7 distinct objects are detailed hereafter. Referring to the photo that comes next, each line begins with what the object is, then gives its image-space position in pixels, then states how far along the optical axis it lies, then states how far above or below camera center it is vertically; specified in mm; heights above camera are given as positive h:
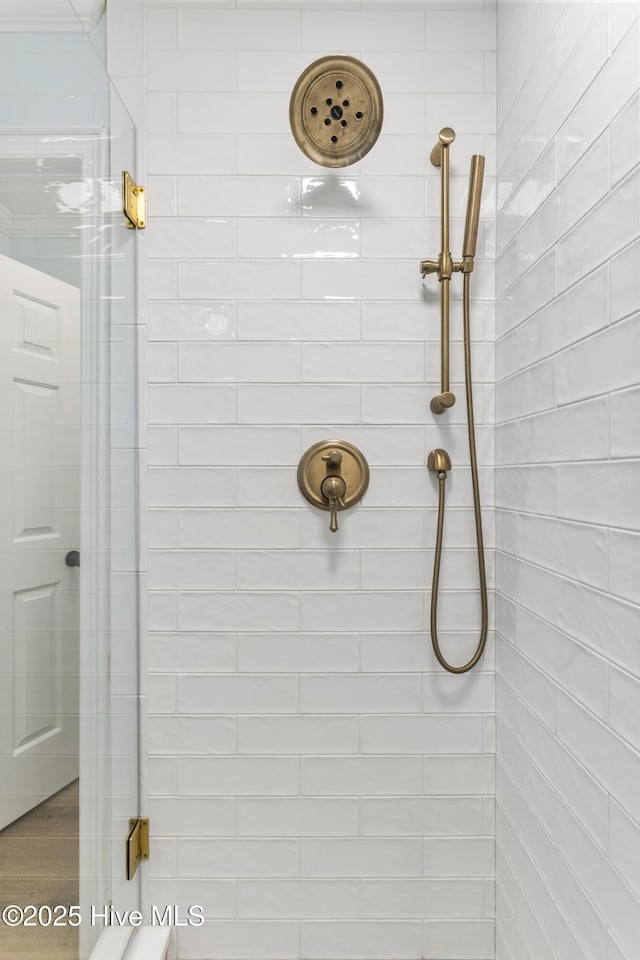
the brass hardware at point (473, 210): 1542 +559
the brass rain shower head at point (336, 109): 1471 +737
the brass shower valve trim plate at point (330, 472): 1676 +10
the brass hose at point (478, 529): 1599 -114
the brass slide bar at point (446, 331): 1561 +313
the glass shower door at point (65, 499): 1061 -38
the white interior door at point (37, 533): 1047 -87
